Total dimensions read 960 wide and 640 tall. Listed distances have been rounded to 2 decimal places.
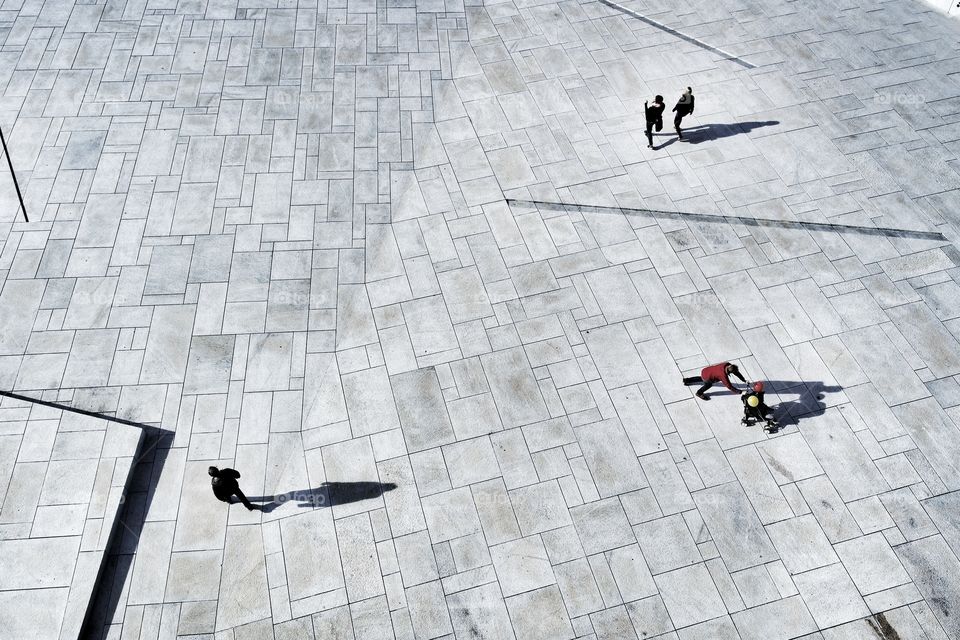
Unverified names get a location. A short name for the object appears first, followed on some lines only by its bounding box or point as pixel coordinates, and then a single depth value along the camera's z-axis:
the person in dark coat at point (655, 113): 13.22
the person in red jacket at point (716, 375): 9.86
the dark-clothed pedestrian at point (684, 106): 13.38
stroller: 9.69
